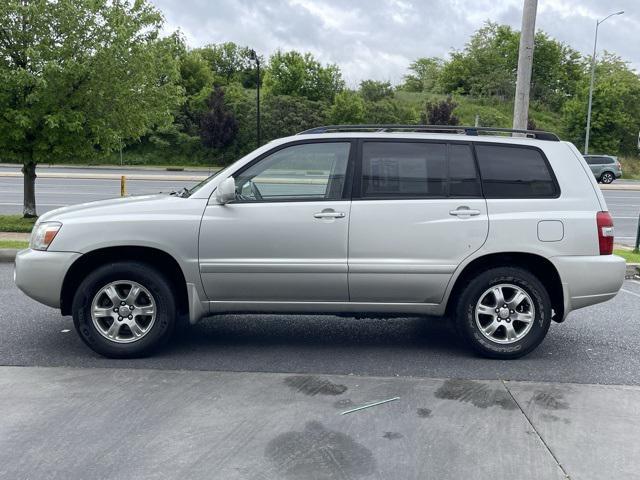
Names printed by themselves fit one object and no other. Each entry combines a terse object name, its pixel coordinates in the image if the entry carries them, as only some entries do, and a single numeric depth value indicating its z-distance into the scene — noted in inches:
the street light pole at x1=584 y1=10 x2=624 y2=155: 1541.1
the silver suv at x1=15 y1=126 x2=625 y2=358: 191.5
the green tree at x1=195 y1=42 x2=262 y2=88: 2856.8
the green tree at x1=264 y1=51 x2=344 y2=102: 2265.0
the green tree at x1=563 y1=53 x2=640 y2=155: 1972.2
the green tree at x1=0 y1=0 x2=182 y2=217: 472.1
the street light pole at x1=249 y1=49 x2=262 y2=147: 1417.3
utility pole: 381.1
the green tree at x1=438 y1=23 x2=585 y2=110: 2677.2
